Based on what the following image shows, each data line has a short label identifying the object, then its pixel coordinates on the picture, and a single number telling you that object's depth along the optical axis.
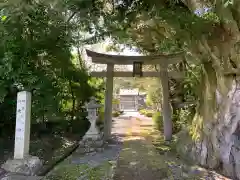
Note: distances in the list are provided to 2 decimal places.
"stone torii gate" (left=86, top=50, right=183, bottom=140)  5.68
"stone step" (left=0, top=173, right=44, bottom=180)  2.87
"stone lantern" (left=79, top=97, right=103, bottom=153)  4.63
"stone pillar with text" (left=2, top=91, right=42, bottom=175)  3.08
